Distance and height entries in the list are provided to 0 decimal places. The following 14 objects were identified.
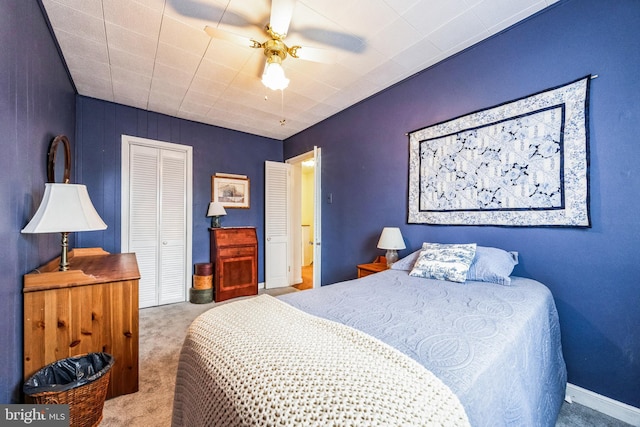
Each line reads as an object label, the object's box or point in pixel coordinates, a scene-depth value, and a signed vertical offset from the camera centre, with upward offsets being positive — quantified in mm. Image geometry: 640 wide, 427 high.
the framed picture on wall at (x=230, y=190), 4020 +396
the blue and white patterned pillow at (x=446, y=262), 1859 -374
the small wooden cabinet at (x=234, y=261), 3695 -701
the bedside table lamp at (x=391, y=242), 2561 -285
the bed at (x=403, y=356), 670 -490
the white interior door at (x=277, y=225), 4406 -193
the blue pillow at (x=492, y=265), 1754 -373
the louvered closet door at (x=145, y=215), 3414 +1
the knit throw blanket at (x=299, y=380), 613 -472
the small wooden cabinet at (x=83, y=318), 1487 -652
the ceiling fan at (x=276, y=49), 1636 +1184
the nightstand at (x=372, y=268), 2703 -577
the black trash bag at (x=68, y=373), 1312 -899
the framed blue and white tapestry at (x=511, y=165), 1689 +383
